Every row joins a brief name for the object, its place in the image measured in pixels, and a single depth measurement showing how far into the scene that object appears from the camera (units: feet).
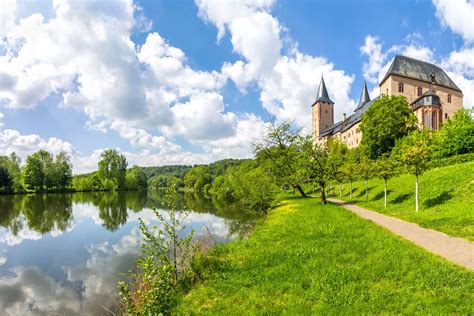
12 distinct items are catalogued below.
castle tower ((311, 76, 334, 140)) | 302.66
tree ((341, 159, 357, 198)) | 90.62
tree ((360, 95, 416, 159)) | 140.26
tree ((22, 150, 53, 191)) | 254.88
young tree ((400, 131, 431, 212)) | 53.88
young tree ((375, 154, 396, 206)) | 66.64
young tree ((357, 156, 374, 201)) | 77.23
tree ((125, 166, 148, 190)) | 344.32
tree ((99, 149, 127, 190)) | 310.70
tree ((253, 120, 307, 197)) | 99.66
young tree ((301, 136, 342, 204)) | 81.15
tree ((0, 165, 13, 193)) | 232.53
